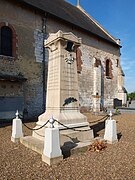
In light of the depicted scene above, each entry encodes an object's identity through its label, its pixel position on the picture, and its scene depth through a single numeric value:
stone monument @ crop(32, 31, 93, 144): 4.28
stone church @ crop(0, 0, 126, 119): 8.53
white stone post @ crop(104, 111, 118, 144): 4.33
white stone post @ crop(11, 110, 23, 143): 4.54
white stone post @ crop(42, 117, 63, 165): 3.04
